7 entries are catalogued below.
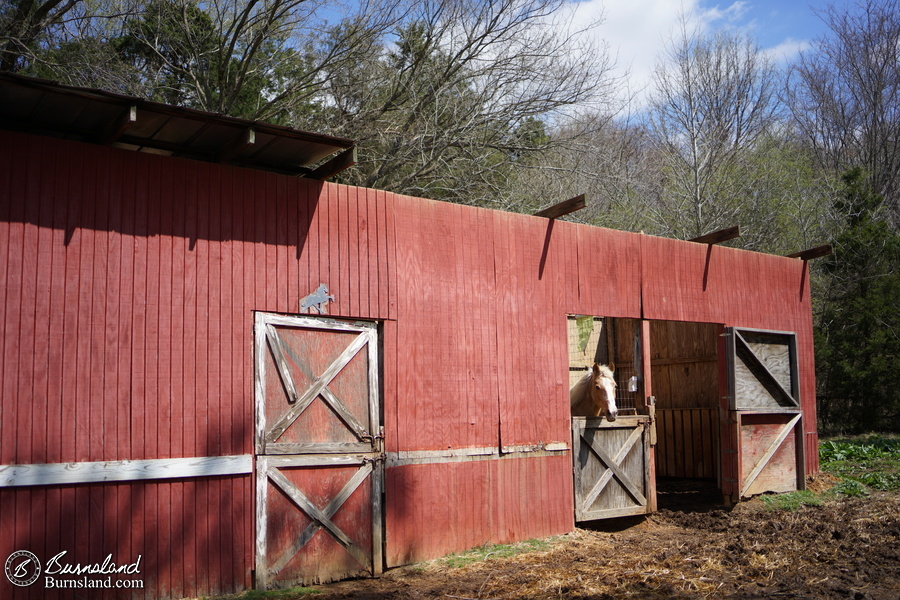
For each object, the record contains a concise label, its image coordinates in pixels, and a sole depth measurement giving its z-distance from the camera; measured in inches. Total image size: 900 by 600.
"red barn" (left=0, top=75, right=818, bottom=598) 218.8
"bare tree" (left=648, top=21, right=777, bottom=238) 796.6
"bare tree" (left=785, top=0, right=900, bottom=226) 1019.3
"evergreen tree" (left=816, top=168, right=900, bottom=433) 756.6
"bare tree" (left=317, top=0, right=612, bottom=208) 507.8
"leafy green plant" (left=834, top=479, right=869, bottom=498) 422.9
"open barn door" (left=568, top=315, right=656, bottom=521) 344.8
